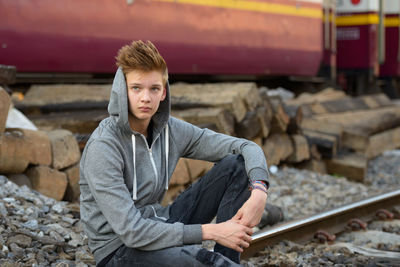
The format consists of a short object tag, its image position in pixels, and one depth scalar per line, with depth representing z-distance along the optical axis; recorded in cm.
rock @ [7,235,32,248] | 292
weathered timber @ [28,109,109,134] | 523
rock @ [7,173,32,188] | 401
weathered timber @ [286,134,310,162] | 705
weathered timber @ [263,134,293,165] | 663
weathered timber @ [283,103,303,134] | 717
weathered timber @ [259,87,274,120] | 668
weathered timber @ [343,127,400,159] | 801
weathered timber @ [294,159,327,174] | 731
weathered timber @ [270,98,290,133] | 685
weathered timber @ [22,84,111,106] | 590
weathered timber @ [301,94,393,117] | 888
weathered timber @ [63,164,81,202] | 436
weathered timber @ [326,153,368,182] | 716
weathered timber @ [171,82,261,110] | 635
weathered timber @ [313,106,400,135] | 833
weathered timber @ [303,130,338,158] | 747
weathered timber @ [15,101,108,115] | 578
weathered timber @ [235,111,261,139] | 612
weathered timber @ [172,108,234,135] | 566
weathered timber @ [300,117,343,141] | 780
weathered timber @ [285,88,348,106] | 905
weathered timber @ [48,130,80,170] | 430
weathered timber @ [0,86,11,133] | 395
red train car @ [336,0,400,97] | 1209
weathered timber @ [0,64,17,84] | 452
